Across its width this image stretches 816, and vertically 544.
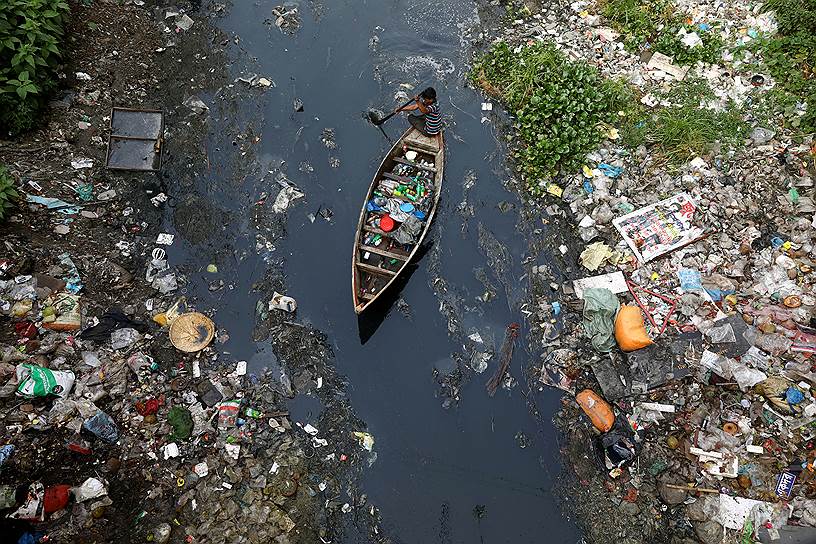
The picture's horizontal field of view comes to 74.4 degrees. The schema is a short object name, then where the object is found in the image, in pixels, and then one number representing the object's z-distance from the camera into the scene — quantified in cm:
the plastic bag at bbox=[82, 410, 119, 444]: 619
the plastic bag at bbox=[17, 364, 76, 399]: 614
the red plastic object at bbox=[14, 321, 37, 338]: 654
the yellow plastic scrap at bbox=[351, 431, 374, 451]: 693
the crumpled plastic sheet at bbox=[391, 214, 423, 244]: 765
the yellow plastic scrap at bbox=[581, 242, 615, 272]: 795
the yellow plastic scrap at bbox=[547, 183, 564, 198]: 863
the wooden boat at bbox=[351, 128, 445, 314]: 741
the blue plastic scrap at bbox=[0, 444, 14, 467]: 576
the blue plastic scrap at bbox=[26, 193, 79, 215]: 753
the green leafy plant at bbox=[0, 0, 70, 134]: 775
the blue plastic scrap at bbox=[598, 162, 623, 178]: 851
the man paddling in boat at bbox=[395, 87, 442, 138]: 804
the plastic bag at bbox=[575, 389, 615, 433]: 695
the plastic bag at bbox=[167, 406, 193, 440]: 651
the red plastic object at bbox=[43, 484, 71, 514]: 573
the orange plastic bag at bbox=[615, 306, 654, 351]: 714
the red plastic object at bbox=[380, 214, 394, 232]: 779
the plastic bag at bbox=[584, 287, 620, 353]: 729
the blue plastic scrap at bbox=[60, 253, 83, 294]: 709
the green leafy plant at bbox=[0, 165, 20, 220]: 701
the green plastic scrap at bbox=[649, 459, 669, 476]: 665
